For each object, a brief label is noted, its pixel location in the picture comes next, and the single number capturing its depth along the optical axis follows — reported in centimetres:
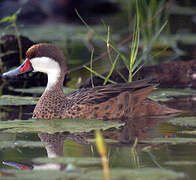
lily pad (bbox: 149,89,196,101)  1792
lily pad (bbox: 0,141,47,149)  1300
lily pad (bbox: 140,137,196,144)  1287
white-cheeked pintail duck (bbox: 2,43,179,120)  1537
